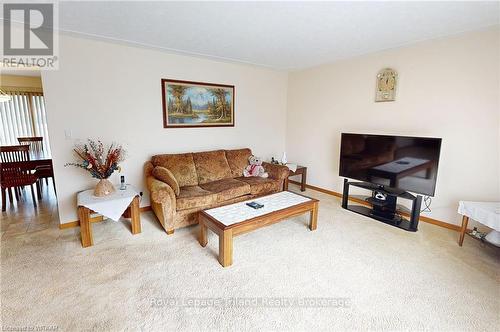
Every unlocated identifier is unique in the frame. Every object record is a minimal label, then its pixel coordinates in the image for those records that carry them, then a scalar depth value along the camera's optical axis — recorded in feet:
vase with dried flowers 9.27
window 18.18
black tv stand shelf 10.08
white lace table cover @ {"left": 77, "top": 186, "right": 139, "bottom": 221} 8.66
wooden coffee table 7.61
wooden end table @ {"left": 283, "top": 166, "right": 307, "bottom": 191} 15.70
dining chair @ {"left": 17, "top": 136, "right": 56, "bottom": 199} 13.54
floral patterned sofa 9.58
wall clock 11.32
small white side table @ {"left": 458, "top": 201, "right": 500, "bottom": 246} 7.73
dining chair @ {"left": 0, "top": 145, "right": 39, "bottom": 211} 11.81
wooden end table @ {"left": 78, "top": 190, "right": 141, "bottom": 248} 8.56
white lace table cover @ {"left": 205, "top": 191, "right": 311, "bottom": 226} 8.35
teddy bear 13.80
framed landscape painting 12.26
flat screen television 9.50
